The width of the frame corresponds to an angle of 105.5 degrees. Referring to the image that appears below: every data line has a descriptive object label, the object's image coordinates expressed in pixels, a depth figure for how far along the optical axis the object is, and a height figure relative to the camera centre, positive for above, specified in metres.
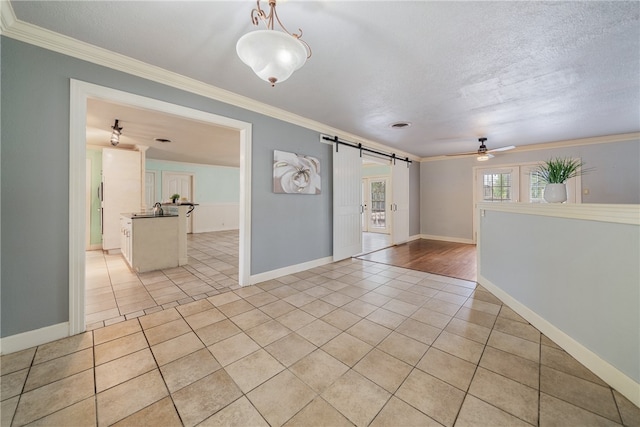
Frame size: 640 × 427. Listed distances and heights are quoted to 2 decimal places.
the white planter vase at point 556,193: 2.36 +0.21
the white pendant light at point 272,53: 1.31 +0.91
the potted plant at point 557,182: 2.36 +0.32
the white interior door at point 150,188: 7.30 +0.78
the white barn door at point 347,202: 4.57 +0.23
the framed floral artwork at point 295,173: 3.62 +0.65
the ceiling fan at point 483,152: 4.99 +1.28
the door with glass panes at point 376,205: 8.36 +0.33
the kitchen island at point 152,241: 3.94 -0.46
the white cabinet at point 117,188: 5.25 +0.57
